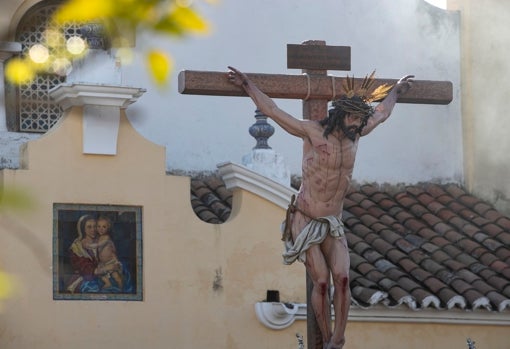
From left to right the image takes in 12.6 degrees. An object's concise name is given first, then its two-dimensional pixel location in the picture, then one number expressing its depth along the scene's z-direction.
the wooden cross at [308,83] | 14.50
